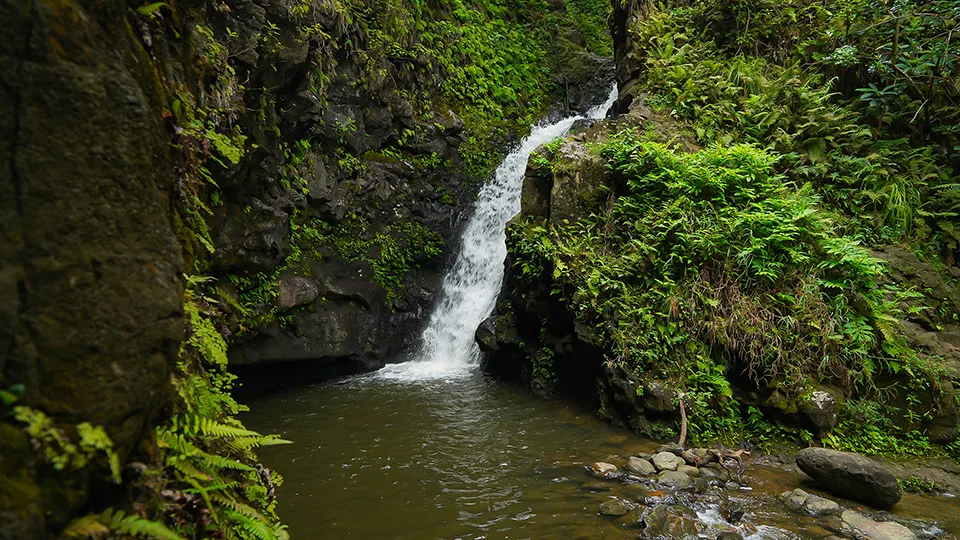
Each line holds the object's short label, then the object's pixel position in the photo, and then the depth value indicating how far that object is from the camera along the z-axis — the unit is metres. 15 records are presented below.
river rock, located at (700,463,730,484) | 5.20
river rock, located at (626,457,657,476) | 5.30
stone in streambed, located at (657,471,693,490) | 4.98
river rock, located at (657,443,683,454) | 5.74
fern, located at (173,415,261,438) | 2.44
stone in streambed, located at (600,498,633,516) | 4.49
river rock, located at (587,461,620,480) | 5.27
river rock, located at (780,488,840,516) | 4.49
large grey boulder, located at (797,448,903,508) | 4.57
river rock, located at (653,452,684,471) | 5.32
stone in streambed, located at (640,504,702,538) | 4.14
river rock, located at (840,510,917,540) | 4.05
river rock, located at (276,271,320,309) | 9.43
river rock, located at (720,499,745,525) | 4.39
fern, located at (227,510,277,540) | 2.46
